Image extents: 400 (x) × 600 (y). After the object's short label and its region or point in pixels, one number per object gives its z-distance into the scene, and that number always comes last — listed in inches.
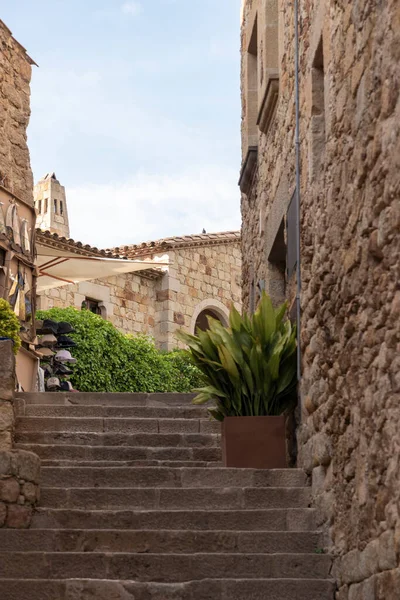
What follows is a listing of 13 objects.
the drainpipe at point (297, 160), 344.2
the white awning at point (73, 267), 641.6
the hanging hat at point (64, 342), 589.6
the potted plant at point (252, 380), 350.6
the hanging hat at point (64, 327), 585.3
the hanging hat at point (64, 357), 579.2
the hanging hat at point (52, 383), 568.7
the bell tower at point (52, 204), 1309.1
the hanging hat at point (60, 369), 586.6
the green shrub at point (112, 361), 782.5
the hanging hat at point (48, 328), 575.5
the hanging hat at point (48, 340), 575.5
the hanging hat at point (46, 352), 586.0
